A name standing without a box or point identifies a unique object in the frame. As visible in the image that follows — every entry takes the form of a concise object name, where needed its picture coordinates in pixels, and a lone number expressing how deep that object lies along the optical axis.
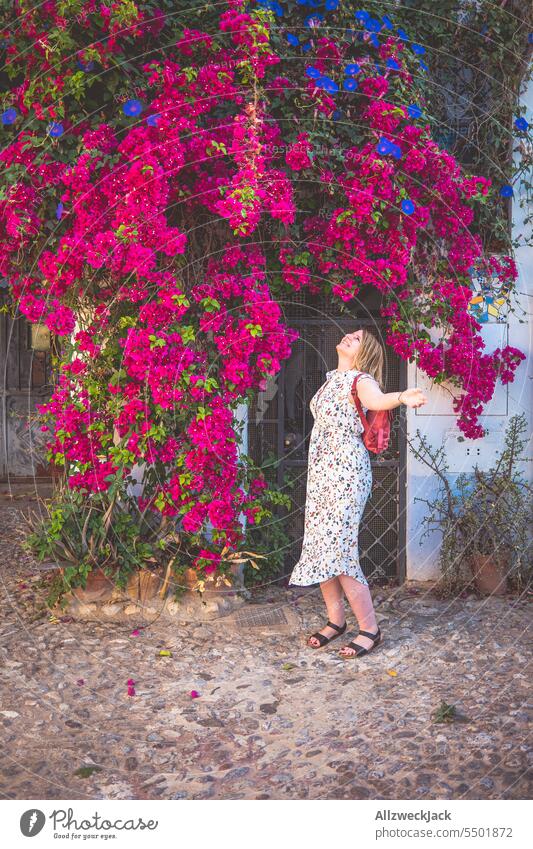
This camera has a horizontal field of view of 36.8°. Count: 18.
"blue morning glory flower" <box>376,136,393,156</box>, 4.98
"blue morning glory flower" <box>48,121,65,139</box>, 4.76
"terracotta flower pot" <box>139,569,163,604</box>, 5.07
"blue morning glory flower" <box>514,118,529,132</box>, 5.74
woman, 4.31
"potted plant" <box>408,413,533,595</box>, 5.55
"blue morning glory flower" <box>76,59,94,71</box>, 4.71
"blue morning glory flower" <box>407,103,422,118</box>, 5.08
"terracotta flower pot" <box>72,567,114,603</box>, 5.01
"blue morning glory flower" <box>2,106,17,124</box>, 4.86
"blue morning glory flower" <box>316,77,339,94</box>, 4.94
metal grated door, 5.82
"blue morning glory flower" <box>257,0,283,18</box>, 4.98
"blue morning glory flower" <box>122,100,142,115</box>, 4.73
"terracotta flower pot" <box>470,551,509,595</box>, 5.53
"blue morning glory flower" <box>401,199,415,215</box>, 5.07
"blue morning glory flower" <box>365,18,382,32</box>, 5.12
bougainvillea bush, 4.65
